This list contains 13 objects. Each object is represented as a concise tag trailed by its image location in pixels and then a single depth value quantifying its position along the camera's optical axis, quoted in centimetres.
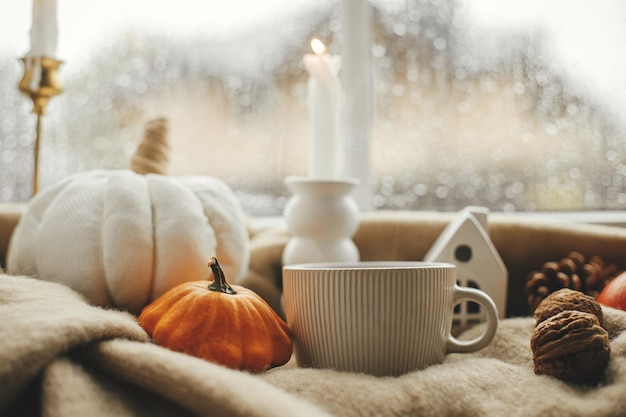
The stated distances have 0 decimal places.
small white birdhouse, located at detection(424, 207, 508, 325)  76
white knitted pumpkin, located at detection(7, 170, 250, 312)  61
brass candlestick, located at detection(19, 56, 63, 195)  90
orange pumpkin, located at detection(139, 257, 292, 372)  48
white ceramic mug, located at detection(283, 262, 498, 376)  50
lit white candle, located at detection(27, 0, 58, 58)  90
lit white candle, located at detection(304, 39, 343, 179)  83
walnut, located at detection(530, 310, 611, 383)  45
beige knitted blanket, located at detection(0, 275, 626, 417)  33
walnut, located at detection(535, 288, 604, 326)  53
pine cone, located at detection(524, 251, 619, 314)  77
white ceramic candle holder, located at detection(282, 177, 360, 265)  79
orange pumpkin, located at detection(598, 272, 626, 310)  65
